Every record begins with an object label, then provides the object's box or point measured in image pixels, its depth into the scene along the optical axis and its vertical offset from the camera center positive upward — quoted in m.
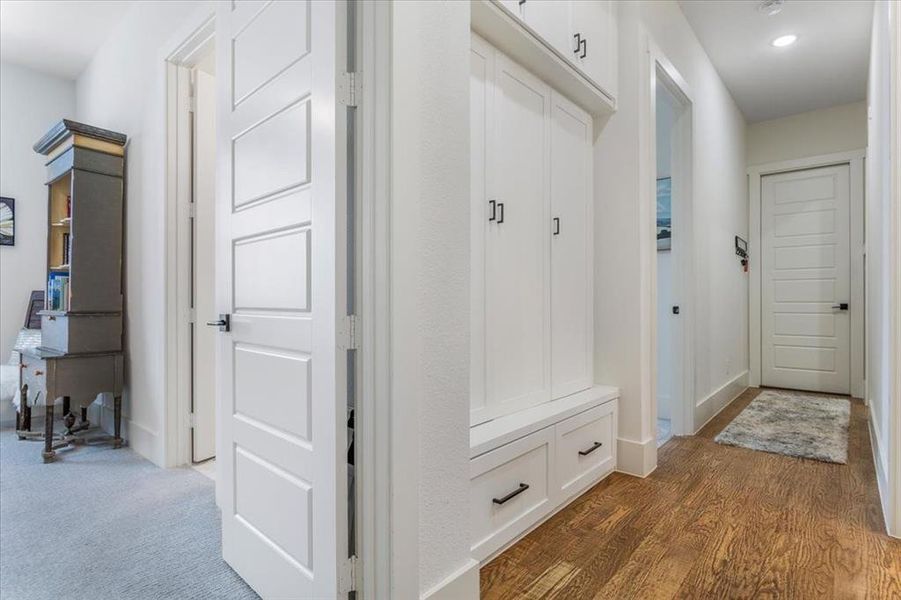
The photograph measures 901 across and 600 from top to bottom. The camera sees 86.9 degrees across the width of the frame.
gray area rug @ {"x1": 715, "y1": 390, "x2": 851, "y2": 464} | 2.95 -0.94
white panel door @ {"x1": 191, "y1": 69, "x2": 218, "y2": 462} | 2.74 +0.14
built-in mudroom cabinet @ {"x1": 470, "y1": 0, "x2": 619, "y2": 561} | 1.79 +0.16
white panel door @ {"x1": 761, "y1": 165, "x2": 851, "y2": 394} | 4.73 +0.19
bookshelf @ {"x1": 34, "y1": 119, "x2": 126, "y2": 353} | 2.88 +0.36
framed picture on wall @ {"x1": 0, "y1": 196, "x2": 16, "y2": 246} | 3.59 +0.61
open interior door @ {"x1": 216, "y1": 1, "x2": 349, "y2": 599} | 1.23 +0.02
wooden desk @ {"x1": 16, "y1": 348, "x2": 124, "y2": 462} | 2.78 -0.48
